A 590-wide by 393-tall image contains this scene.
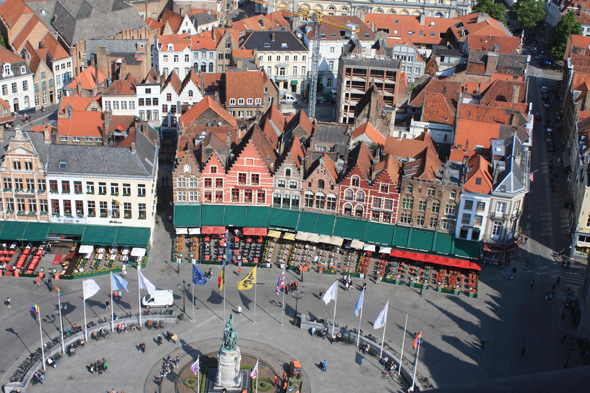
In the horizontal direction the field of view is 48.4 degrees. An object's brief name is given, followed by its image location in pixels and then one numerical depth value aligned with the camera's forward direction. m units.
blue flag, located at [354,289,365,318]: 74.38
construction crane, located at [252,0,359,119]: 144.38
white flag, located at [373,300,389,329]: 72.50
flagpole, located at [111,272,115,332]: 78.81
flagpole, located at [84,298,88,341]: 76.44
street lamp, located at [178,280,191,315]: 82.28
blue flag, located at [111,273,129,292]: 76.50
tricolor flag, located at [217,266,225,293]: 79.69
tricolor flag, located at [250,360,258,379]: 68.02
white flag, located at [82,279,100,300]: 74.94
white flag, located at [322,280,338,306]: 77.69
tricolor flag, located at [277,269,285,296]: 79.96
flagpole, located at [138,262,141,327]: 78.95
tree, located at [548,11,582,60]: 186.62
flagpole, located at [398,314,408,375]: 74.44
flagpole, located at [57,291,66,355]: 73.76
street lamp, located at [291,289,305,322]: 84.93
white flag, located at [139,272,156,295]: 77.56
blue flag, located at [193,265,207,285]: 78.81
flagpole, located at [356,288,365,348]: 78.81
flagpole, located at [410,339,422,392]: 72.01
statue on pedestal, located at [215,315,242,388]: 67.56
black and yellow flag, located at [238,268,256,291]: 76.88
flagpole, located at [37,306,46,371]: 71.26
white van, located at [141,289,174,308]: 83.19
